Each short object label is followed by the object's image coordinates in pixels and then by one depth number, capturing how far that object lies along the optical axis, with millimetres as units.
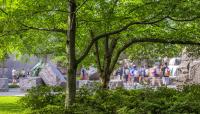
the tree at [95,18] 12969
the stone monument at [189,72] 26391
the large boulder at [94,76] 45144
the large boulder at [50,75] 33719
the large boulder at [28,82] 32250
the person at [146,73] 40312
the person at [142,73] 39588
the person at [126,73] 40734
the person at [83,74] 43850
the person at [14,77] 42625
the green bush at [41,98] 14859
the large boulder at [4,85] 32219
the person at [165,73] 38581
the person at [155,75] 36406
